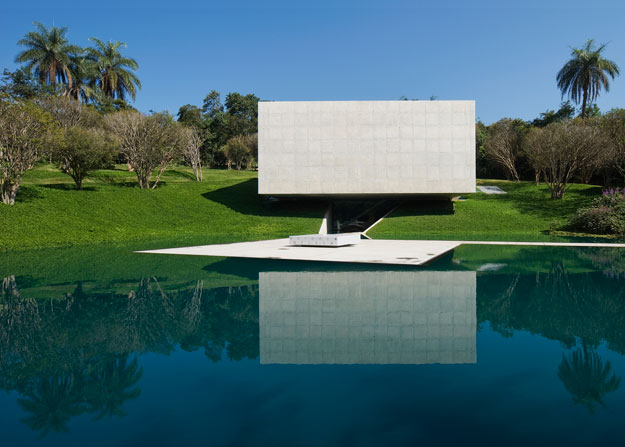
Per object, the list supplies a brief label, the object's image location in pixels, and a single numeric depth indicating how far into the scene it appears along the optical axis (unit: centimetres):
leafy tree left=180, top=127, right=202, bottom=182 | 3709
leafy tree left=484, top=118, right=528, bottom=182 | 4394
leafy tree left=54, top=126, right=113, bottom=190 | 2634
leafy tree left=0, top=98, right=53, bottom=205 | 2169
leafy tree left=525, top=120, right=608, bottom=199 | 3111
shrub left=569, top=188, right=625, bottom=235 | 2219
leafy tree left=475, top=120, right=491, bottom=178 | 5231
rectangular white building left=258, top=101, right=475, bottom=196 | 2734
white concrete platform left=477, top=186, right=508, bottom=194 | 3839
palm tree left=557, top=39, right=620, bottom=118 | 4422
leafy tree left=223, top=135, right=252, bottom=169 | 5422
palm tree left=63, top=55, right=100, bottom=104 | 4494
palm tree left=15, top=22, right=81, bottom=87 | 4234
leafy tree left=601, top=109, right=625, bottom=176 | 3281
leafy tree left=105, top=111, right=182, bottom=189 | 3066
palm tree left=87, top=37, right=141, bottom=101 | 4631
